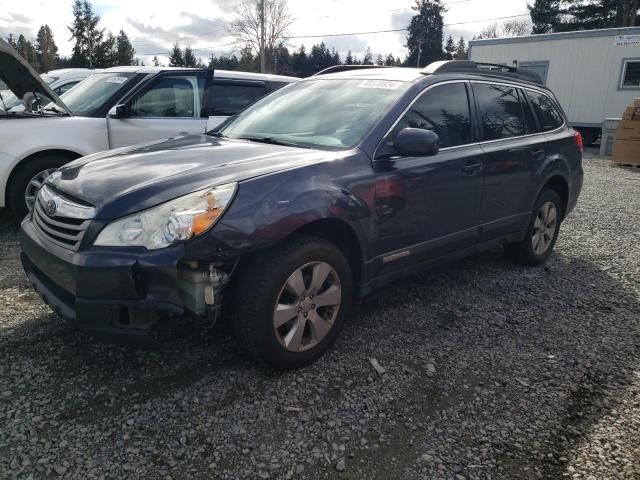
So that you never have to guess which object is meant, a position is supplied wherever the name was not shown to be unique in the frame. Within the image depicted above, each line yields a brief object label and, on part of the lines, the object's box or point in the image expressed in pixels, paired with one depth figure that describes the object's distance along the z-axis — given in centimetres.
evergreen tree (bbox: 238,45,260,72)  4944
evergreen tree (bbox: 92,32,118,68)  6019
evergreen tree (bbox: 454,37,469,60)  6810
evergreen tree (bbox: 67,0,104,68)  6425
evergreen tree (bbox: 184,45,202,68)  5894
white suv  509
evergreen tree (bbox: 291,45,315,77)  6425
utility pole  4609
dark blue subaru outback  240
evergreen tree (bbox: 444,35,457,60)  7010
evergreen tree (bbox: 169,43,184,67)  6103
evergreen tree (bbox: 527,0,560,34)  4194
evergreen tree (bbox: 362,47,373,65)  7769
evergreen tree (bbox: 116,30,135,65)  6291
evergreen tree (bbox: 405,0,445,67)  6378
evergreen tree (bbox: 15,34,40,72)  6539
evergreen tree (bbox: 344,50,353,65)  7006
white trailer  1562
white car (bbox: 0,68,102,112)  539
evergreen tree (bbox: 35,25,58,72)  7344
